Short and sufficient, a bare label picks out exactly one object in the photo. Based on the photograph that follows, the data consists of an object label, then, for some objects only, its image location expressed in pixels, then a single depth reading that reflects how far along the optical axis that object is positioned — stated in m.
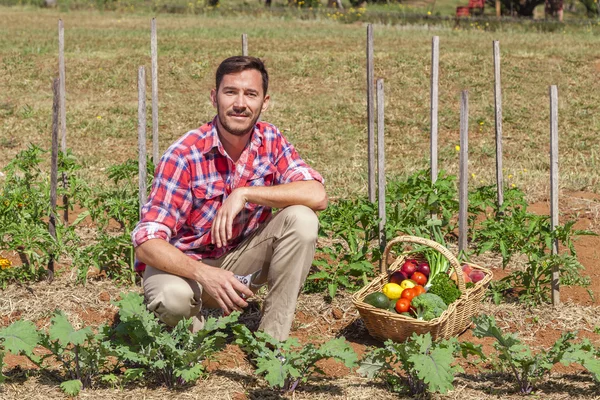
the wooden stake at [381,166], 4.50
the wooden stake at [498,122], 5.25
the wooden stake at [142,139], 4.44
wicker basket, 3.69
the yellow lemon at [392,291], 3.95
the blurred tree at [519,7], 23.62
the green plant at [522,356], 3.24
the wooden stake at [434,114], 4.80
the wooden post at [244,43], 5.10
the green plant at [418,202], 4.62
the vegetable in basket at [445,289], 3.87
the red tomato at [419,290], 3.90
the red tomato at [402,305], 3.81
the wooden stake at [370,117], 4.86
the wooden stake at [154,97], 4.97
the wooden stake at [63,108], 5.07
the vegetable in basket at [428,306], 3.72
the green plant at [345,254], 4.31
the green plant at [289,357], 3.08
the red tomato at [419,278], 4.14
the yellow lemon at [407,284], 4.03
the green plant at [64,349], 3.14
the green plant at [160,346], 3.21
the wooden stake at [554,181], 4.29
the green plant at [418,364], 3.03
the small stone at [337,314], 4.20
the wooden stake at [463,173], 4.41
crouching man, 3.38
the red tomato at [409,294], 3.88
